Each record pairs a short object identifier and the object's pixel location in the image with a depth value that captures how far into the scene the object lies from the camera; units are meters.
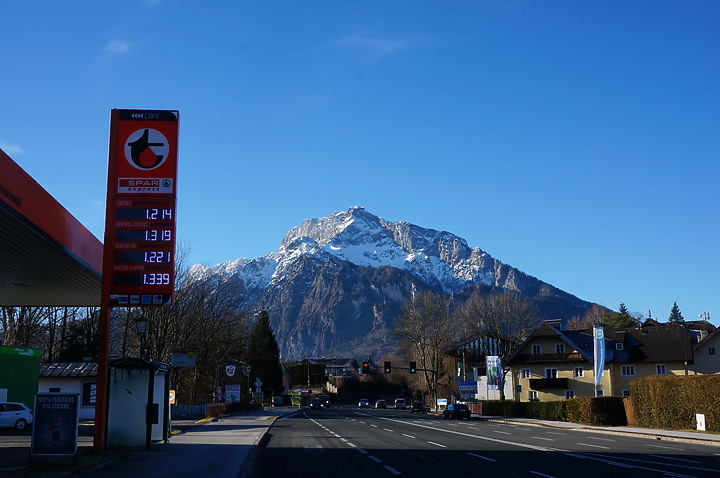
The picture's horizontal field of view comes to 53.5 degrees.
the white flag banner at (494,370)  73.97
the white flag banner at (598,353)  54.50
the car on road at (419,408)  84.00
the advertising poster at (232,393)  62.25
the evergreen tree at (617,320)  121.19
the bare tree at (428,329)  93.75
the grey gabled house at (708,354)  71.38
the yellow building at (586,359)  75.38
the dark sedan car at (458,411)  64.75
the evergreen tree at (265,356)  117.96
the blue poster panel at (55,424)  18.12
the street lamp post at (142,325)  27.83
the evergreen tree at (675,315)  173.25
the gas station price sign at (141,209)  22.41
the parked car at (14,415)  37.58
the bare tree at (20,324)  60.34
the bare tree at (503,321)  81.38
